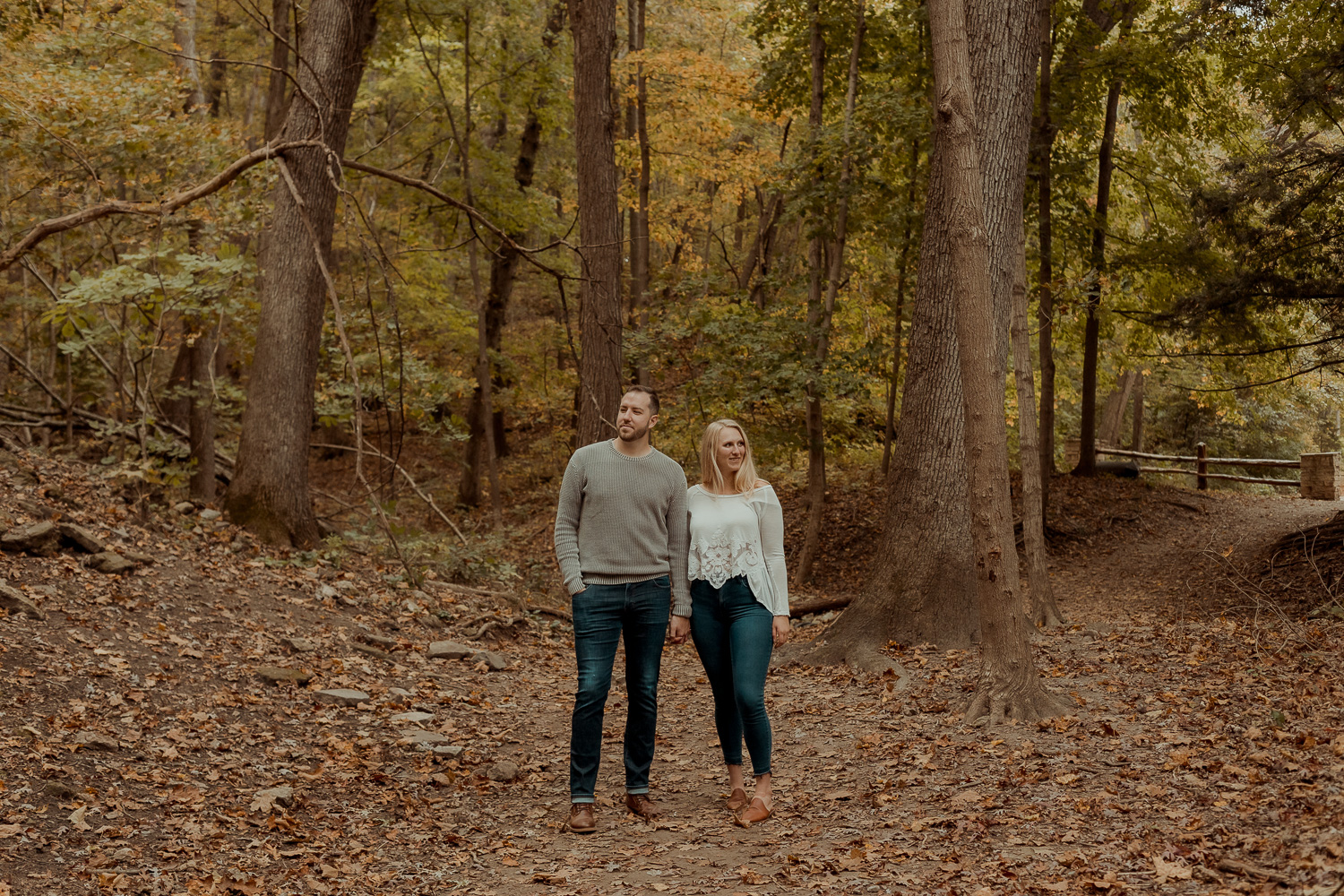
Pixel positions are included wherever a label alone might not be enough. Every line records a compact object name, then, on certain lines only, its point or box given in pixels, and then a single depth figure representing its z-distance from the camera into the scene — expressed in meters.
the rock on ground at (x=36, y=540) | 6.98
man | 4.56
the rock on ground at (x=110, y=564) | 7.34
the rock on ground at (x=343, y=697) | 6.47
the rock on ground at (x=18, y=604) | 6.01
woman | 4.54
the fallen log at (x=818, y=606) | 10.98
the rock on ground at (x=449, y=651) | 8.30
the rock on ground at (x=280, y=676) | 6.42
